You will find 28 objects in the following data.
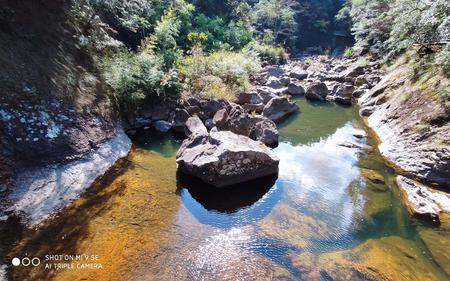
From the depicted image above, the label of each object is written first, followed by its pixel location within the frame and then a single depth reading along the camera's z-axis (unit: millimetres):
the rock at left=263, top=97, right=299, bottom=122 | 11188
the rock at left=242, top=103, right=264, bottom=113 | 11672
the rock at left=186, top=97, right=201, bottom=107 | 10305
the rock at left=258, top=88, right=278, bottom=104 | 12477
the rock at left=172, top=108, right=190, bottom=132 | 9539
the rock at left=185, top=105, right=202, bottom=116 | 9970
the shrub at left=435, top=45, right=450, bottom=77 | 8211
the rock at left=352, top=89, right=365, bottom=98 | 15032
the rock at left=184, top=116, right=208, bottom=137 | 8766
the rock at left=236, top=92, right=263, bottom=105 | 11865
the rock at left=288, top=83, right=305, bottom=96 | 15609
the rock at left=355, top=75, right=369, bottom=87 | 16062
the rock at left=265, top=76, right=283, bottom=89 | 15945
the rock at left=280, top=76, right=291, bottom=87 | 16773
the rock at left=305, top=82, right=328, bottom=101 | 14921
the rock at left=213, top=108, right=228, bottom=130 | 9250
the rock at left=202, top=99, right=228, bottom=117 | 10148
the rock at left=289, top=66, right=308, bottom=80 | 19344
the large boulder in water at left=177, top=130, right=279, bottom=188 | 6520
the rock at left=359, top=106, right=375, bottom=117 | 12033
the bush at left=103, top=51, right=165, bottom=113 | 8797
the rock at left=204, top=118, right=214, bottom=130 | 9484
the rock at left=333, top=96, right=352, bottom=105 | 14164
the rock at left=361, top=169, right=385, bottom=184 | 7239
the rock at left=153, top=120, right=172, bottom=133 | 9438
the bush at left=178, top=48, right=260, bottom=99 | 11211
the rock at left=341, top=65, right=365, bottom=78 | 17484
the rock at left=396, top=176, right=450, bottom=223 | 5891
